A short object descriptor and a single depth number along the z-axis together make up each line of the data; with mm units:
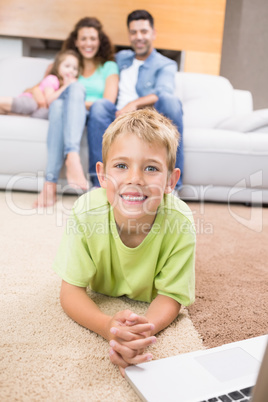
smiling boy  693
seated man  1783
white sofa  1819
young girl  1966
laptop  486
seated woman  1684
